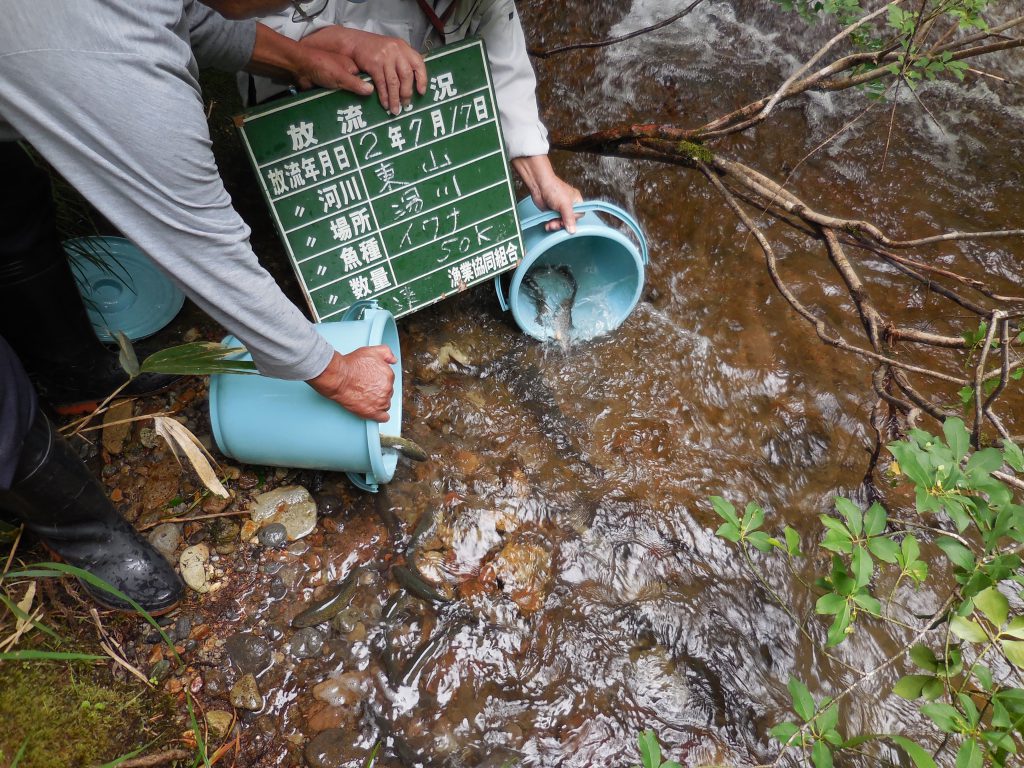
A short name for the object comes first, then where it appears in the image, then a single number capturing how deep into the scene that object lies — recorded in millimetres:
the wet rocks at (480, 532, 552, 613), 2074
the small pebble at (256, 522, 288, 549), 2088
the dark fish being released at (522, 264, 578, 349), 2875
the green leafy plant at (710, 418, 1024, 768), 1162
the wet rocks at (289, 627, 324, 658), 1902
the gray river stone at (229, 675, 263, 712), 1787
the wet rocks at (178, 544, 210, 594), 1980
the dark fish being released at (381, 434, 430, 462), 2014
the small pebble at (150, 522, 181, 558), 2025
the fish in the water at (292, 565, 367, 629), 1951
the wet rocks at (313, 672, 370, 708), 1830
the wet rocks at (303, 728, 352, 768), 1722
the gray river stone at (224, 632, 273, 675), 1856
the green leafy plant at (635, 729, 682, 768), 1307
